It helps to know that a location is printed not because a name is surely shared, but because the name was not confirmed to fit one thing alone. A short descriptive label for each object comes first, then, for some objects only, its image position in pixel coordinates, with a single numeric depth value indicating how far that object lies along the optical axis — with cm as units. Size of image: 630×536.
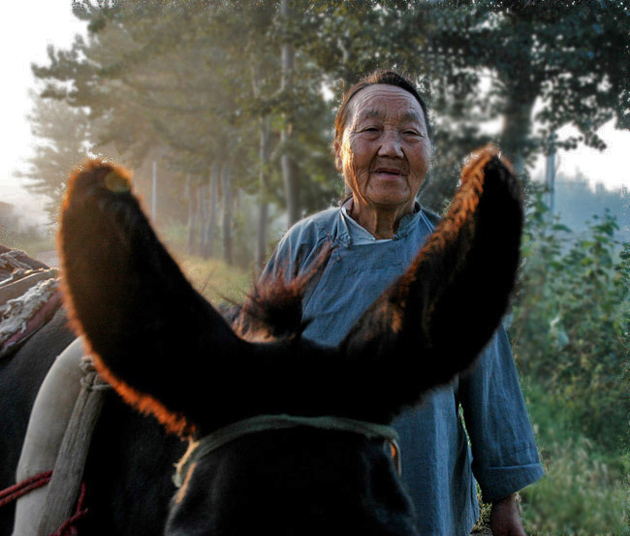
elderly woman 184
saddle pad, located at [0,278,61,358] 176
